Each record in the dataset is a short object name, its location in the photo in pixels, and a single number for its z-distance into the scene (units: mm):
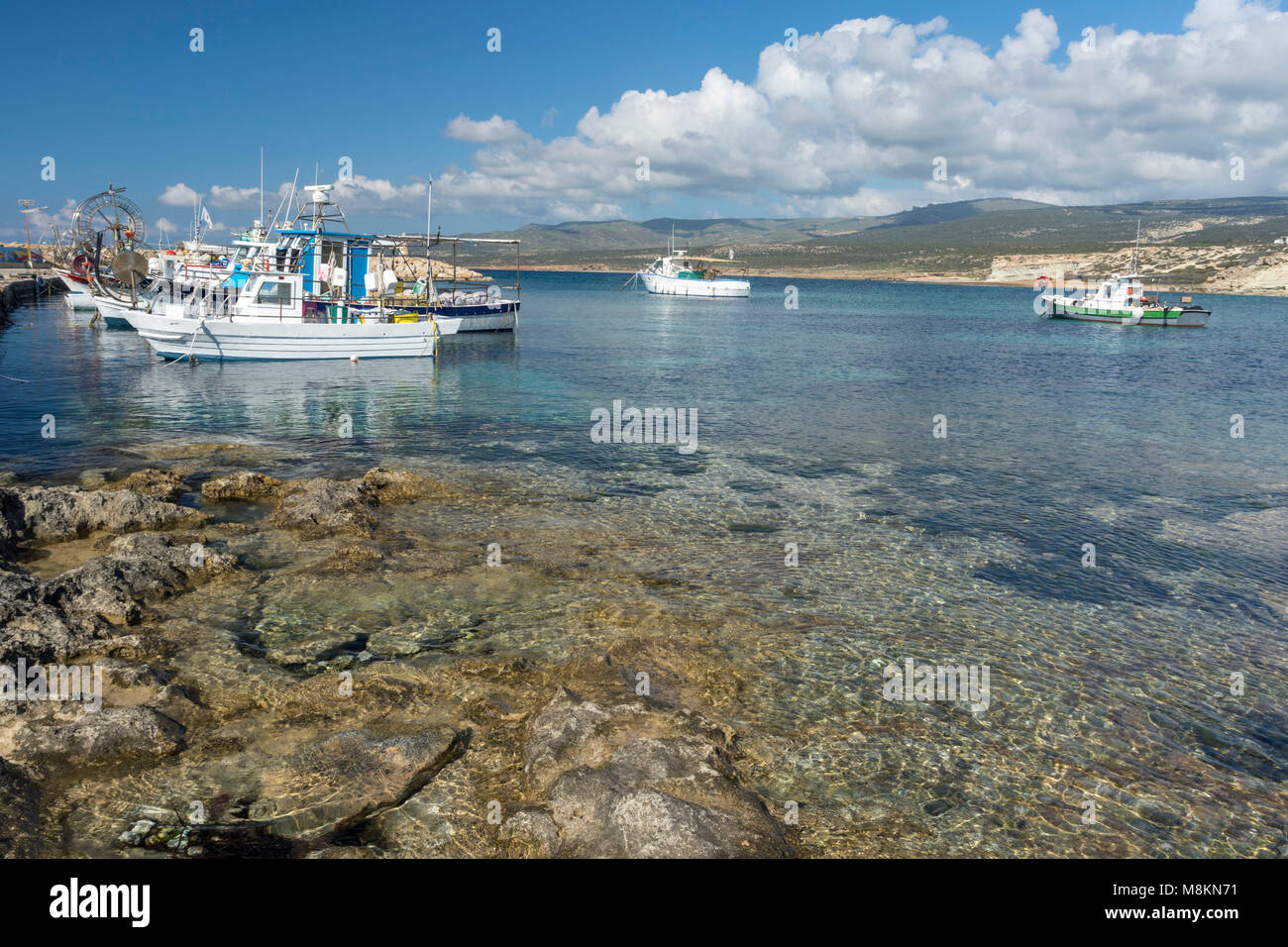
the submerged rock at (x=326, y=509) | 13250
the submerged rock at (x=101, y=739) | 6754
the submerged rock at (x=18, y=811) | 5578
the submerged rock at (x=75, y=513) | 12344
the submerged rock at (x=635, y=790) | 5859
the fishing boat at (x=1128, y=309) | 63875
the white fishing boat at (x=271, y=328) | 34688
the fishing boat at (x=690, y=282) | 106500
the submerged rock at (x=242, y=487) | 15289
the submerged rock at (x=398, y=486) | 15469
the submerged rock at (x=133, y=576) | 9602
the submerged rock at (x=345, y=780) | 6219
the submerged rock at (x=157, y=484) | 14930
